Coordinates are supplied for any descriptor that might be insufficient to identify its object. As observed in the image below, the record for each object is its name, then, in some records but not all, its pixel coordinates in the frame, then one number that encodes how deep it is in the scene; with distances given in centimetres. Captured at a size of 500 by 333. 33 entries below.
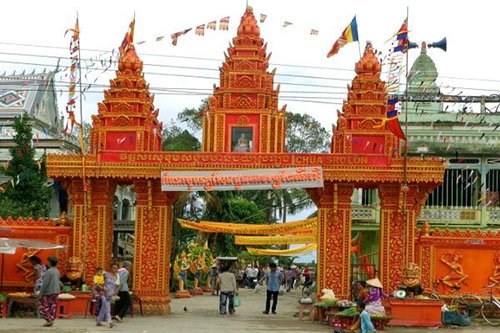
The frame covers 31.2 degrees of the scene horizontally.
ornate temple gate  2378
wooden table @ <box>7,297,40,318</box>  2212
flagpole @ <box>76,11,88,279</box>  2360
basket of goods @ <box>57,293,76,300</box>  2227
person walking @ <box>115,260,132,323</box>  2161
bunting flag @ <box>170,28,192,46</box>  2512
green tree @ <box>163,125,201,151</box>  4809
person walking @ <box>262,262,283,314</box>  2528
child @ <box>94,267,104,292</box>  2128
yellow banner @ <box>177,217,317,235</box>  3194
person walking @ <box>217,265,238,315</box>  2456
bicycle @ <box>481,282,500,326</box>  2356
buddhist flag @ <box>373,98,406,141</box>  2311
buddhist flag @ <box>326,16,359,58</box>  2478
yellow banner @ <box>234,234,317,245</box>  3416
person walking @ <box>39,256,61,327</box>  1912
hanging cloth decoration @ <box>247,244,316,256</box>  3835
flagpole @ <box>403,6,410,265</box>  2347
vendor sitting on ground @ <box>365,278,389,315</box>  1952
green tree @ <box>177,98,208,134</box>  5782
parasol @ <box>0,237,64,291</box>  2081
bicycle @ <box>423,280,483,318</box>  2366
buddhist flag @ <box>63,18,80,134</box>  2347
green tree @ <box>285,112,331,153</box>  5850
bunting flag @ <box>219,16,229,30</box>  2520
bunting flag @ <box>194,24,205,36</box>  2509
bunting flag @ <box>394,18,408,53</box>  2350
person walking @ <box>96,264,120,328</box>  2030
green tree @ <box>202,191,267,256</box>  4575
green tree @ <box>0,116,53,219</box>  3700
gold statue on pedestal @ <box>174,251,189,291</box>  3688
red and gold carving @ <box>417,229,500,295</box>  2411
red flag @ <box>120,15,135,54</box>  2525
